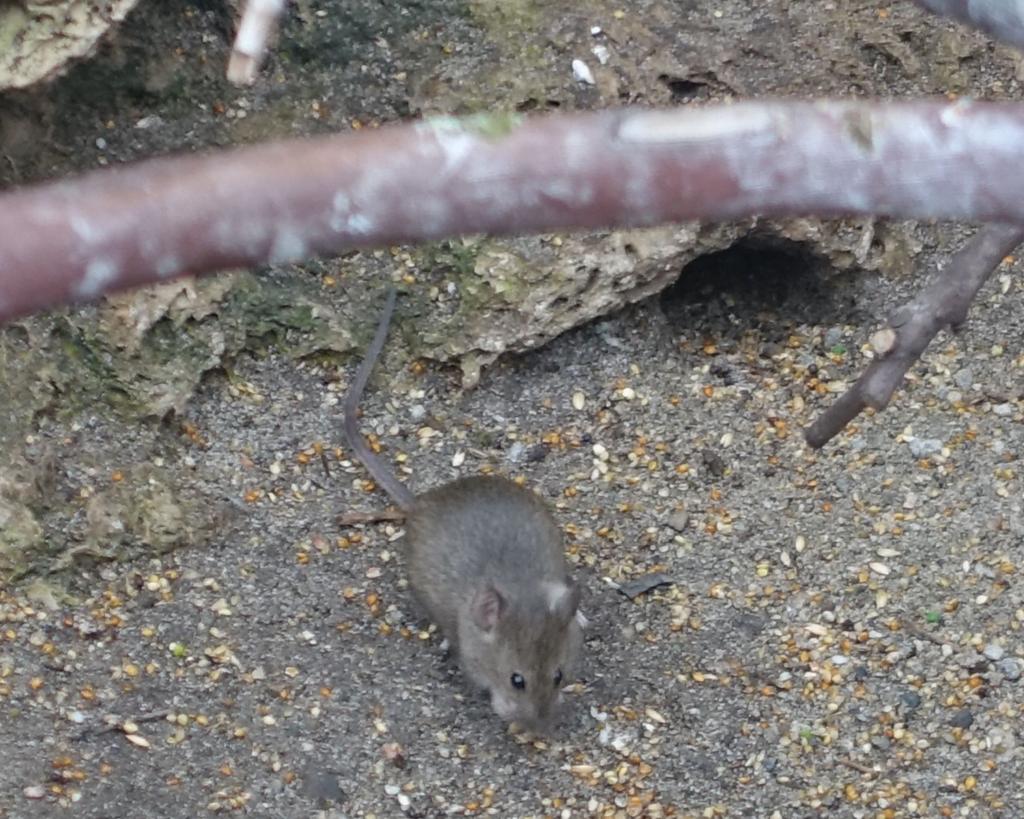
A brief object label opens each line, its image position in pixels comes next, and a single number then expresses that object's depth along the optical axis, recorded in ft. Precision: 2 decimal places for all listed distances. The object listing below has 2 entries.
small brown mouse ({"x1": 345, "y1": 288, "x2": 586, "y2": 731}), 11.76
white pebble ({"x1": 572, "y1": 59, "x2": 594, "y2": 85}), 13.27
